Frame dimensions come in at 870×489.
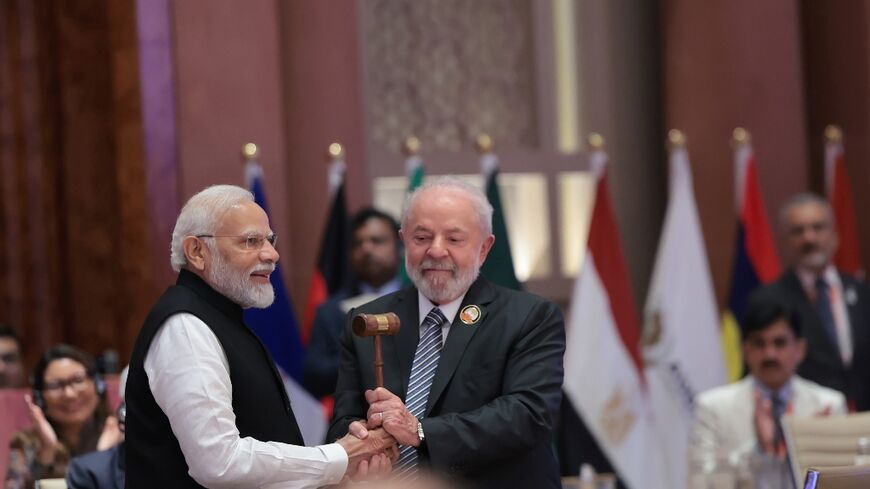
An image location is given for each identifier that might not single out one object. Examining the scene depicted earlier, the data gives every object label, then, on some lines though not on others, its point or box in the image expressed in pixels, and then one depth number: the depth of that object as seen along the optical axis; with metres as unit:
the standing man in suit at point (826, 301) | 13.42
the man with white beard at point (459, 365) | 7.37
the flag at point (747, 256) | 14.84
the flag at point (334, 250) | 13.89
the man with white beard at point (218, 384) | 6.74
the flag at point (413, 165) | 14.11
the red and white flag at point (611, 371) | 13.76
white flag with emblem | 14.26
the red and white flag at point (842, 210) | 15.48
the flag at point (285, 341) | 13.17
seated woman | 10.47
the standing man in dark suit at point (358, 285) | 12.55
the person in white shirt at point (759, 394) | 11.48
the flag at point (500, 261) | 12.90
